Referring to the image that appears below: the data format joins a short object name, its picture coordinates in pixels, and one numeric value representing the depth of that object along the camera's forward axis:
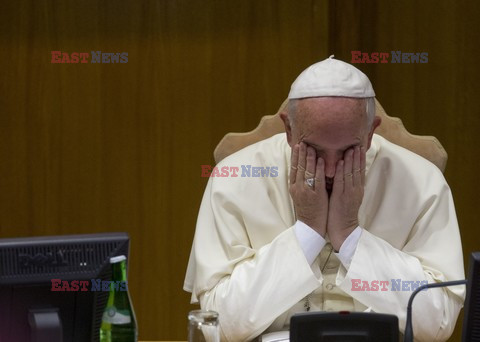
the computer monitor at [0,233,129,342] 3.96
